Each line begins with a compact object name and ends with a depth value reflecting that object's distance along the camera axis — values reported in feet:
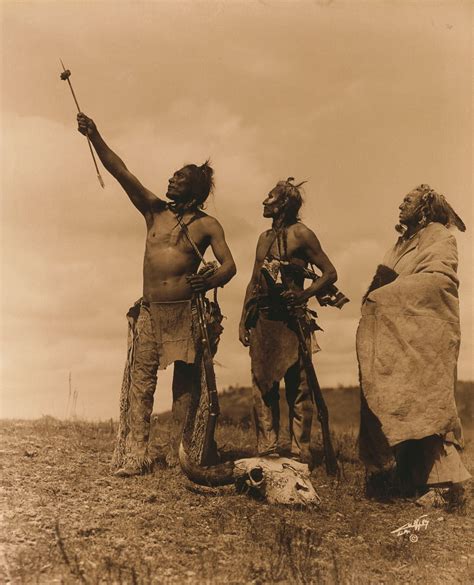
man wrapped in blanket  17.11
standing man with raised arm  18.19
